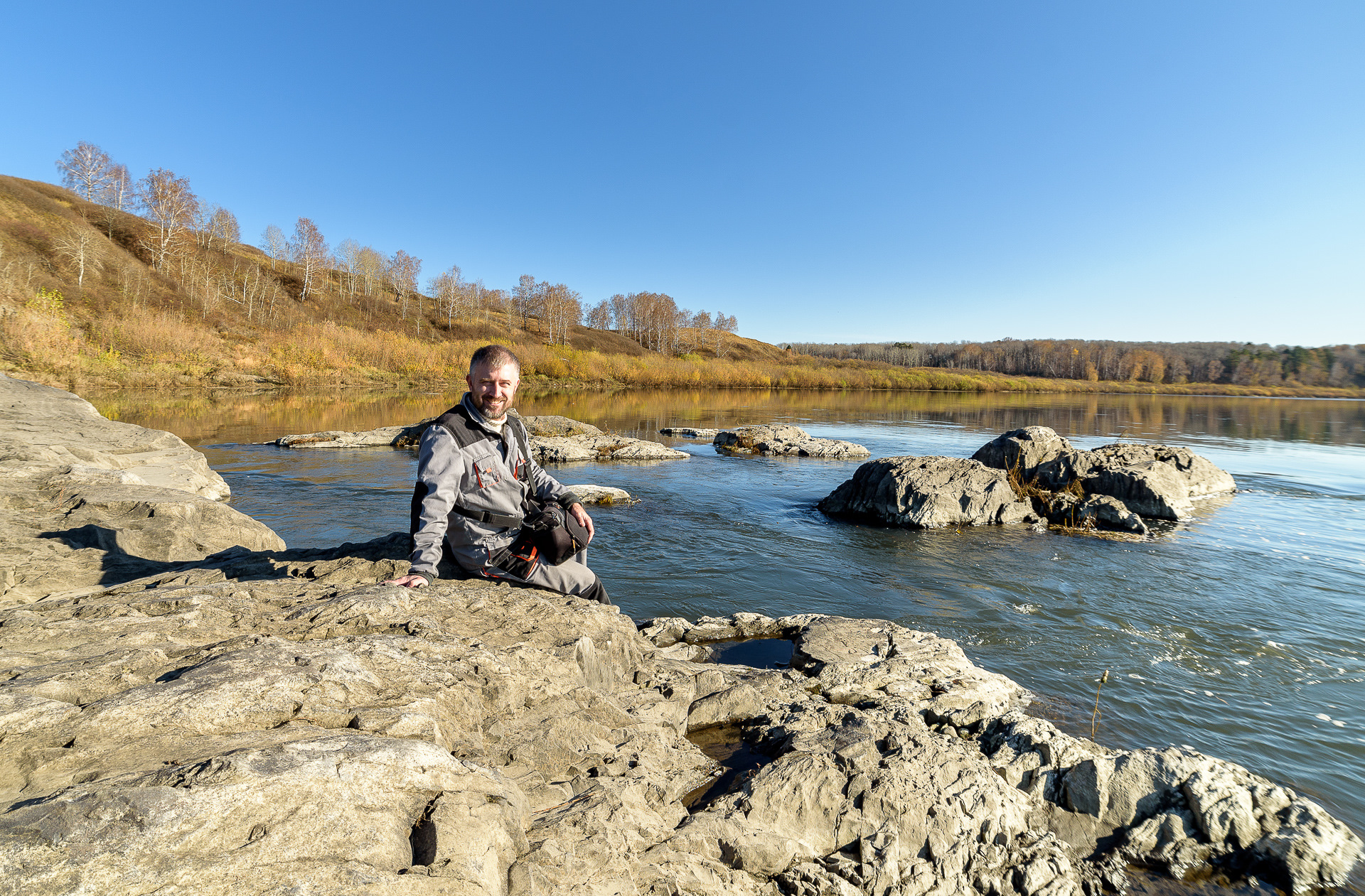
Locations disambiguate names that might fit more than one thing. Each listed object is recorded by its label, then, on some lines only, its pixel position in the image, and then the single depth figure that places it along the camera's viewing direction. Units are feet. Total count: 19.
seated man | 12.60
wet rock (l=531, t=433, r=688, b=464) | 57.06
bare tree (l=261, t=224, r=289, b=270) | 308.81
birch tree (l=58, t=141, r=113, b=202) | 235.61
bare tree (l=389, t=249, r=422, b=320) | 344.28
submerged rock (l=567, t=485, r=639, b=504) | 38.29
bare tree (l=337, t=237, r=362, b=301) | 340.18
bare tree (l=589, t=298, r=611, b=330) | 431.02
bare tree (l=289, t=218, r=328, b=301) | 285.64
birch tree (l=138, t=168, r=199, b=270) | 224.53
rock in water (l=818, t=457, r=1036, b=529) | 35.65
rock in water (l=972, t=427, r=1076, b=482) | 43.93
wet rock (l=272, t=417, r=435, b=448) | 57.00
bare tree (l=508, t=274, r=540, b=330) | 377.09
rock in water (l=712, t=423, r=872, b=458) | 63.36
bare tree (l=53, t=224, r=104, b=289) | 176.68
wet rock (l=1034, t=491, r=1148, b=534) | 35.24
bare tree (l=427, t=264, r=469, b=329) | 339.77
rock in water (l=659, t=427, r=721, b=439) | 76.69
